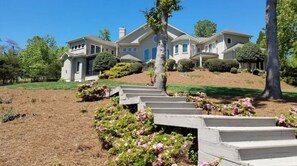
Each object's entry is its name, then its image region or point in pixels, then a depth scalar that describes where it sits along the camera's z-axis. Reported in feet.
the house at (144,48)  120.78
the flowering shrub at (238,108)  20.29
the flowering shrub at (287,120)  17.13
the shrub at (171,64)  101.36
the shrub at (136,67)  94.79
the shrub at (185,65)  96.63
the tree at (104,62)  106.42
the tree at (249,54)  101.55
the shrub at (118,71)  92.82
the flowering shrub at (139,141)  13.60
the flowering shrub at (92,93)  30.73
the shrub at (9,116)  23.48
